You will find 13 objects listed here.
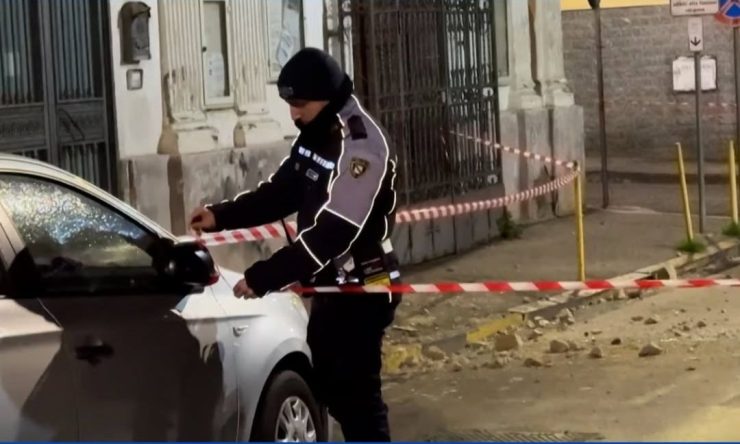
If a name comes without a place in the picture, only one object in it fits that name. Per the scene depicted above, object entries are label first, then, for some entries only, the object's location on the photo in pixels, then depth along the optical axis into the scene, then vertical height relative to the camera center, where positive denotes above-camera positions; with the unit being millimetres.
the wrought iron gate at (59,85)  10836 +129
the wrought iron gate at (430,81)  14508 +29
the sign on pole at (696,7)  15984 +669
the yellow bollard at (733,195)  15250 -1278
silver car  4945 -833
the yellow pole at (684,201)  14695 -1243
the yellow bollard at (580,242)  12705 -1371
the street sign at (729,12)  16438 +612
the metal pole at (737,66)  16453 +34
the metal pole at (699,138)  15672 -695
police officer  5738 -571
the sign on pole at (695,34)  16250 +396
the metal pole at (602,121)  18750 -553
